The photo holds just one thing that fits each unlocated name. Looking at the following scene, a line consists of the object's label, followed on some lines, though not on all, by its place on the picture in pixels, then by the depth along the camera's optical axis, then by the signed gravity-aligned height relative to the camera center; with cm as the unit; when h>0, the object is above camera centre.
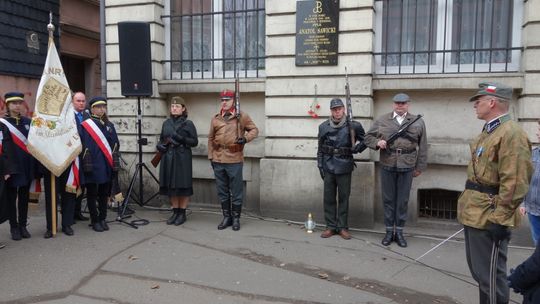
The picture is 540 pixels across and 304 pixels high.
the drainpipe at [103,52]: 877 +120
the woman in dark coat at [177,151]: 712 -51
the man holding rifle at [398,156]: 620 -48
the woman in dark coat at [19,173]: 618 -76
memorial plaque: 725 +134
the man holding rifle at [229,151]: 692 -49
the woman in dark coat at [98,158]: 667 -59
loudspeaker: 768 +90
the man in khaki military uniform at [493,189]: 357 -53
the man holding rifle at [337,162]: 653 -60
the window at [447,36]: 698 +129
